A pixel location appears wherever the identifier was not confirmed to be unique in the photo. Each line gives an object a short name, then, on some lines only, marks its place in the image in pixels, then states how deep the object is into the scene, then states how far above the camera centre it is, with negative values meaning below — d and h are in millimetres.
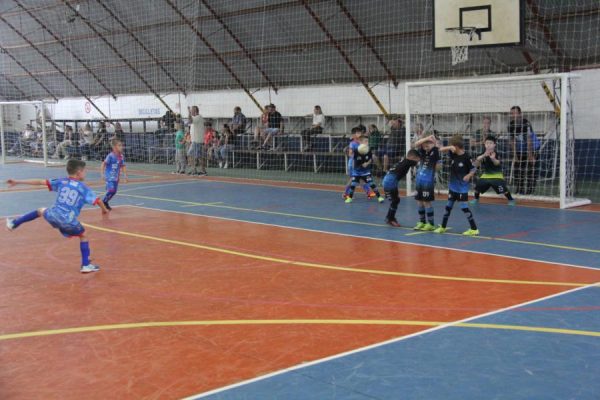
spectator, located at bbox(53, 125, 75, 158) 35750 +179
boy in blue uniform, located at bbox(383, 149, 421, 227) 12930 -899
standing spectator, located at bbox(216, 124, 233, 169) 28312 -199
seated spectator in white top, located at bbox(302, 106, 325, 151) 25875 +416
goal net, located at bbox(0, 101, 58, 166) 36844 +743
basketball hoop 16484 +2395
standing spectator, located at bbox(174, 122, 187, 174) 25797 -259
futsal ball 16156 -252
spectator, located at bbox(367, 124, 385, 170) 22703 -129
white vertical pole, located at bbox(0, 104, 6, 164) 31281 -15
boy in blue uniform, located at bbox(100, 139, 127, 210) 15906 -578
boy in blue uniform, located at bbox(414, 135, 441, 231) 12062 -711
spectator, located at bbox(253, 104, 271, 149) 26953 +539
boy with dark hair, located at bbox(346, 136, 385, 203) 16500 -726
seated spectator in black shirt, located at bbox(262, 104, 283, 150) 26734 +645
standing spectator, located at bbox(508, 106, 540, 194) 16875 -419
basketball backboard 15906 +2823
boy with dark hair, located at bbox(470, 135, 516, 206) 15492 -924
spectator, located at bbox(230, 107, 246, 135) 28188 +838
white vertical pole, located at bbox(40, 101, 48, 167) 29252 +92
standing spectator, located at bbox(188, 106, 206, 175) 24797 +224
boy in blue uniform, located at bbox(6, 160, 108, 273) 9281 -809
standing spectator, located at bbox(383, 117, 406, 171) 20562 -75
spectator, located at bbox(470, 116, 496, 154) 18953 -82
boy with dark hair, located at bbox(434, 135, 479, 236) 11836 -711
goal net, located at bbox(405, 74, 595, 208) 16281 +270
